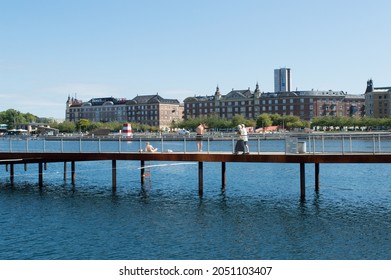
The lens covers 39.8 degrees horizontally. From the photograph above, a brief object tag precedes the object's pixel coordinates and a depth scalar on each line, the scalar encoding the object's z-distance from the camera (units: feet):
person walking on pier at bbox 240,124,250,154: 133.28
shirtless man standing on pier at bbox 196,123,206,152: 141.07
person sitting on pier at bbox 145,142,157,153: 155.48
